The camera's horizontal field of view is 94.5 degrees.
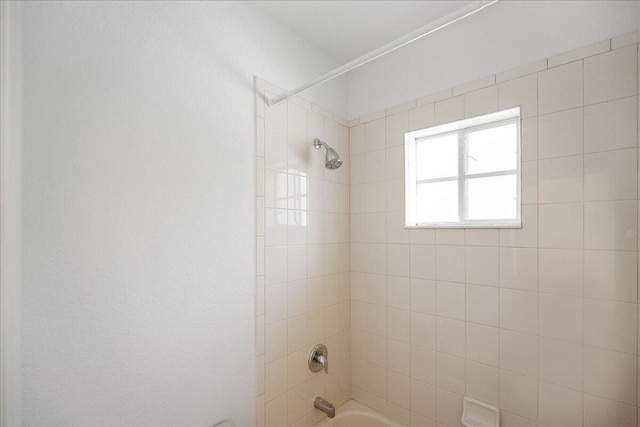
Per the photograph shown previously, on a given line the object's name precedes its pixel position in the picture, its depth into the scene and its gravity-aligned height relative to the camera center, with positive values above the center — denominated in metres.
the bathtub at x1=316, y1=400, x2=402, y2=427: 1.88 -1.33
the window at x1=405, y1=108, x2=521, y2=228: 1.59 +0.24
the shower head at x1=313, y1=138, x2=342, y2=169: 1.69 +0.31
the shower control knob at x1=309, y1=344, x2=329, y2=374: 1.78 -0.89
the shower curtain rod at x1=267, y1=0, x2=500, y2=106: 0.88 +0.60
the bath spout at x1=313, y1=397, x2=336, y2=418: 1.73 -1.16
